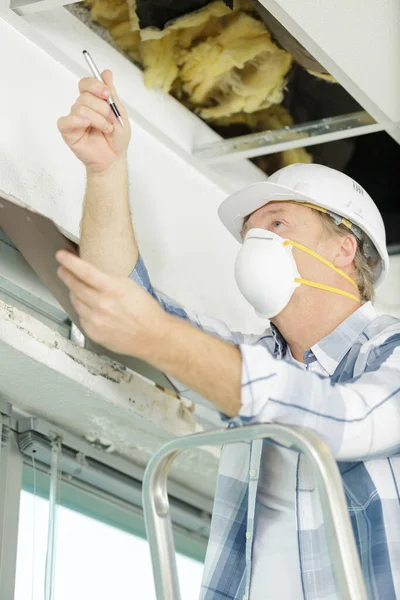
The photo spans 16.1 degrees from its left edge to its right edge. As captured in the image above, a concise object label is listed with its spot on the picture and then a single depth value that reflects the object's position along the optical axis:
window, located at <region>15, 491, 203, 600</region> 2.41
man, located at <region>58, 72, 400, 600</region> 1.83
